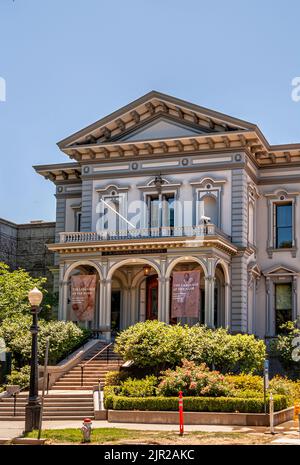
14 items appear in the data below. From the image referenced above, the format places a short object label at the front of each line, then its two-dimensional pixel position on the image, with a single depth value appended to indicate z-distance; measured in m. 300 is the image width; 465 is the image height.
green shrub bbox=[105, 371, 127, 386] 32.06
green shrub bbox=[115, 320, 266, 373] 32.72
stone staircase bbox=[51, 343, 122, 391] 33.59
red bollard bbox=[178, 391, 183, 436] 22.92
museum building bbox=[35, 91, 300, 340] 40.19
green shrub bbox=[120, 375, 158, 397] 29.19
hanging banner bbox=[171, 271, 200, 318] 38.84
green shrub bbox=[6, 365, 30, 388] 33.16
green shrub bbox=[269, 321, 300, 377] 39.56
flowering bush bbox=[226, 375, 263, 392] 29.91
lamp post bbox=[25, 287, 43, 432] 24.47
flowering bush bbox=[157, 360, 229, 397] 28.34
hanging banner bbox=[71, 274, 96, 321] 41.03
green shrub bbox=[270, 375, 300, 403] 29.88
